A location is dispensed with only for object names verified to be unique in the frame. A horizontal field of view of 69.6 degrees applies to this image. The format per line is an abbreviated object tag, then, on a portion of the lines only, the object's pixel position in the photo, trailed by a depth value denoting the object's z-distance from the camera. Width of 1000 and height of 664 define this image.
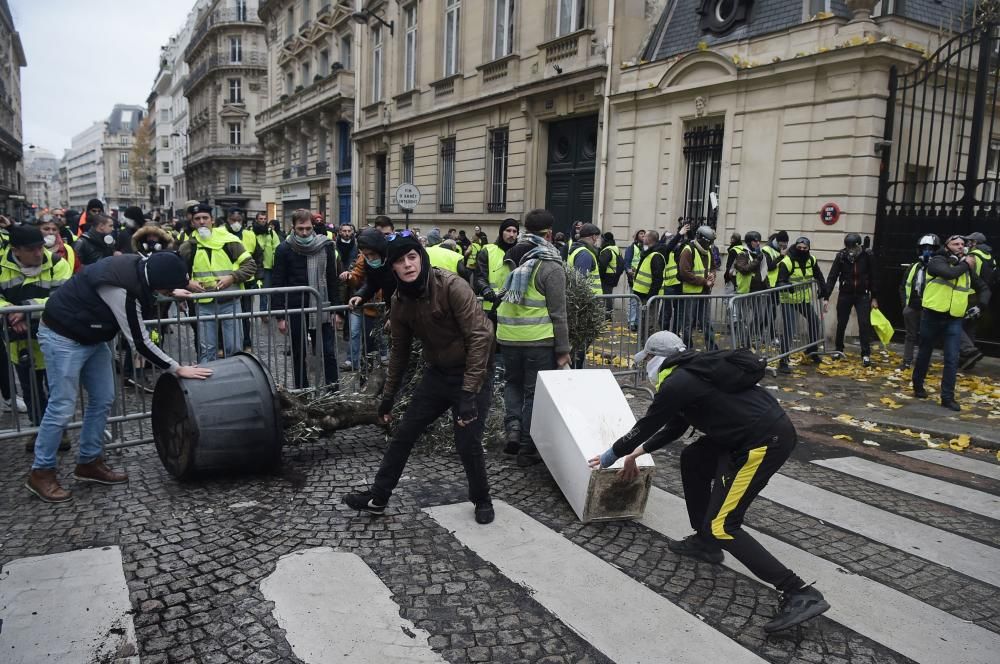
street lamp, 25.49
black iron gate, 10.67
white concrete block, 4.42
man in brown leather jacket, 4.19
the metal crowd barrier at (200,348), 5.80
